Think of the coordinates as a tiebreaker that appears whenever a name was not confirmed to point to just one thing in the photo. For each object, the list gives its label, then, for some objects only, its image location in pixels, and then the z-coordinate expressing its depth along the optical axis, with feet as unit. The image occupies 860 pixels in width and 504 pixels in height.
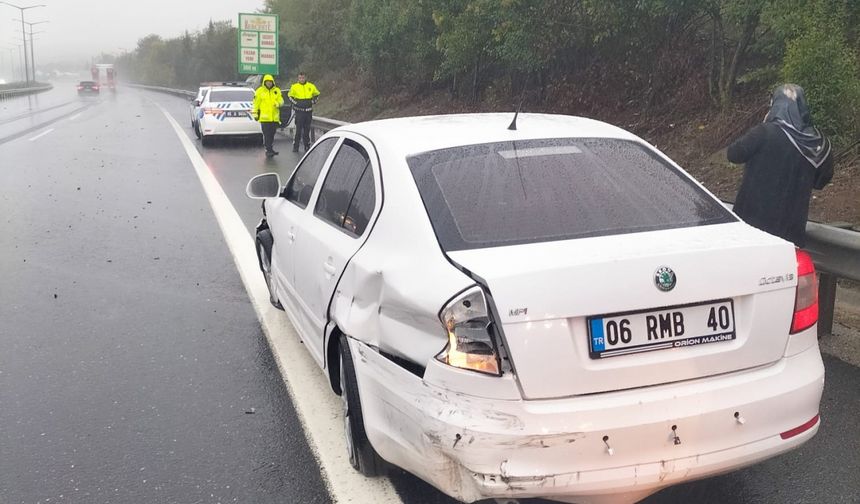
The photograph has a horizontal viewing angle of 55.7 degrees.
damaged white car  8.67
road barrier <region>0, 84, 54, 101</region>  198.80
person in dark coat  16.57
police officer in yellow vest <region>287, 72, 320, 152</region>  61.26
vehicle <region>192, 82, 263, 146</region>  68.49
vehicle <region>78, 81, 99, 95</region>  262.67
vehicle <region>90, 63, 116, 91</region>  365.40
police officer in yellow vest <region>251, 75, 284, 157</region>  59.21
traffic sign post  122.72
